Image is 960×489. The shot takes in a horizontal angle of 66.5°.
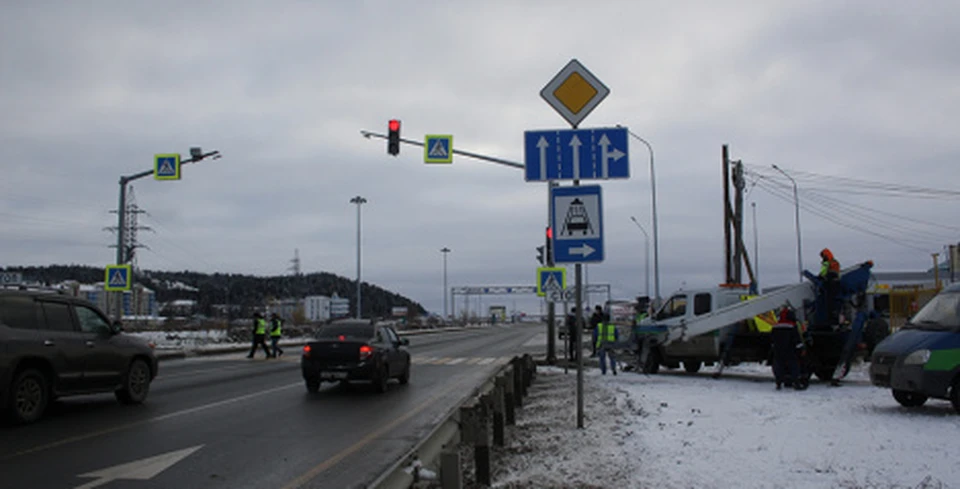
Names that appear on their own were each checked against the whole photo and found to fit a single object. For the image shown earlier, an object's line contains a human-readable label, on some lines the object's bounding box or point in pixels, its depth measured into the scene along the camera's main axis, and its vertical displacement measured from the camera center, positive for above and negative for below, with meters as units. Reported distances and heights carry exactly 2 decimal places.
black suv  10.12 -0.83
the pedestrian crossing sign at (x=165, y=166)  23.19 +4.25
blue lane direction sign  9.41 +1.82
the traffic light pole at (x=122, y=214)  26.09 +3.15
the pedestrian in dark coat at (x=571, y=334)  22.16 -1.25
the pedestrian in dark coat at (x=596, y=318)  20.00 -0.66
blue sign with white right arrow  9.30 +0.88
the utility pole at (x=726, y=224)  29.34 +2.77
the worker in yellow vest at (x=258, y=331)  26.95 -1.21
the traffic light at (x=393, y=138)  20.81 +4.49
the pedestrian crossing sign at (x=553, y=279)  21.09 +0.44
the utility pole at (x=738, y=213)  29.17 +3.16
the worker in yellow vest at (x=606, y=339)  18.84 -1.20
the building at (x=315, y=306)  125.75 -1.52
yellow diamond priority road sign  9.59 +2.62
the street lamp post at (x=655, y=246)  36.62 +2.50
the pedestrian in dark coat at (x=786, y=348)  14.16 -1.10
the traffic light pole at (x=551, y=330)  24.16 -1.20
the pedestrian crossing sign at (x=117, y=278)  26.50 +0.80
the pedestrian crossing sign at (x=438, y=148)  20.80 +4.21
